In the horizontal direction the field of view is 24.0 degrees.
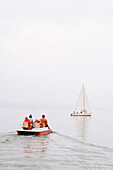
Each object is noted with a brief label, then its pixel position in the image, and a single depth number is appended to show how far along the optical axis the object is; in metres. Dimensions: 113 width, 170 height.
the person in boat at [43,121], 30.45
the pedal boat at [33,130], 26.75
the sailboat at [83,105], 95.00
